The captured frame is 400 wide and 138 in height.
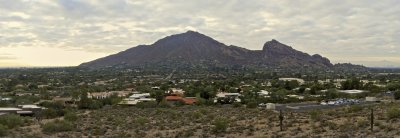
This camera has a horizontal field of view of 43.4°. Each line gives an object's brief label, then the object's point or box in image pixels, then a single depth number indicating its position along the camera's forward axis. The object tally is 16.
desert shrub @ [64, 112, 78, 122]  42.74
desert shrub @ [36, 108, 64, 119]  48.78
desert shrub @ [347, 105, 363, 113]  42.69
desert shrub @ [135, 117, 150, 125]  39.26
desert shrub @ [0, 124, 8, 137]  33.02
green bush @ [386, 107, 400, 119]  32.62
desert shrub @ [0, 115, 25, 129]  37.43
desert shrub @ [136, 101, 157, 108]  61.07
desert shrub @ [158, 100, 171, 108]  61.19
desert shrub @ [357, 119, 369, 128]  30.67
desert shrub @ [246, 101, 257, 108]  57.72
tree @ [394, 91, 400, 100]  62.87
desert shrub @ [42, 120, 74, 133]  34.91
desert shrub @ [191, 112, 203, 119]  43.92
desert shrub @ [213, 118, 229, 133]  32.97
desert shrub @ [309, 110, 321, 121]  37.83
